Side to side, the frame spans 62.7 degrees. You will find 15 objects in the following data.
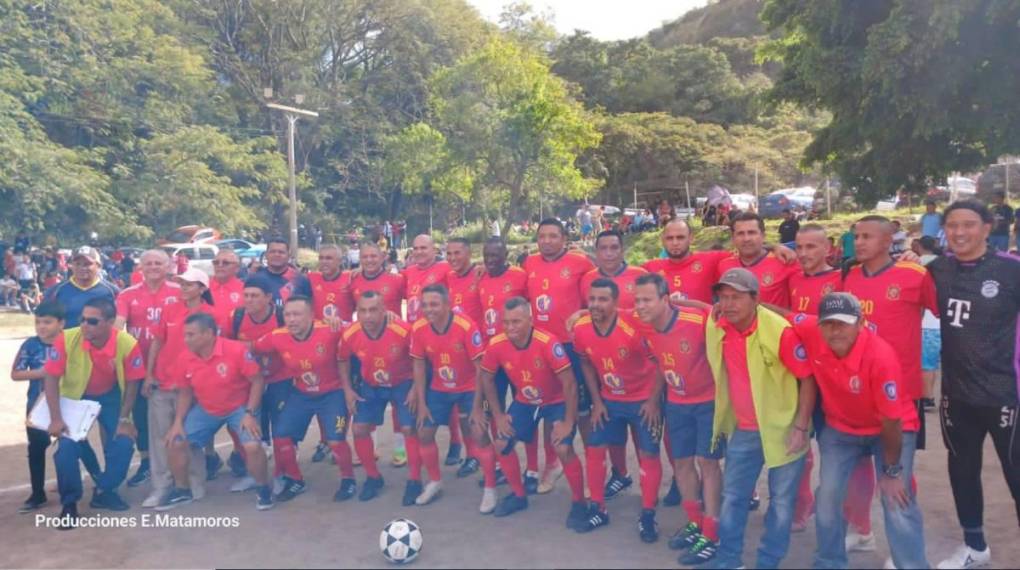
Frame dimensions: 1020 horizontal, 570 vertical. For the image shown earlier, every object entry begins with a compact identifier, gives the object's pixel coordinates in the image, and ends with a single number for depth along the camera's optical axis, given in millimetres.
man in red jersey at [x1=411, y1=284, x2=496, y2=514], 6578
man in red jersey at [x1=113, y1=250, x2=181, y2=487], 7426
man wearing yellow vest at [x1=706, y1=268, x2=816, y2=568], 4742
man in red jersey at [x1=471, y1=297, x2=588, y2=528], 6020
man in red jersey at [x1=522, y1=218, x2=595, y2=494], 7141
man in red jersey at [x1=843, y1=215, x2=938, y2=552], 5105
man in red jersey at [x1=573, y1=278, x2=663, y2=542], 5676
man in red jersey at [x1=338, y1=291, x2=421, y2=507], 6836
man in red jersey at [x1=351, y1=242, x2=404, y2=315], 8156
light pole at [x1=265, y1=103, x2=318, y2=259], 28906
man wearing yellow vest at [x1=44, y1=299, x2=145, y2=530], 6512
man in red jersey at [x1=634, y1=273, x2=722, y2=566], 5332
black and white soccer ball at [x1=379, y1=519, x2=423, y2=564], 5297
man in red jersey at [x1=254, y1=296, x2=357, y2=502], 6859
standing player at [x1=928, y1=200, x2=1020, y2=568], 4742
